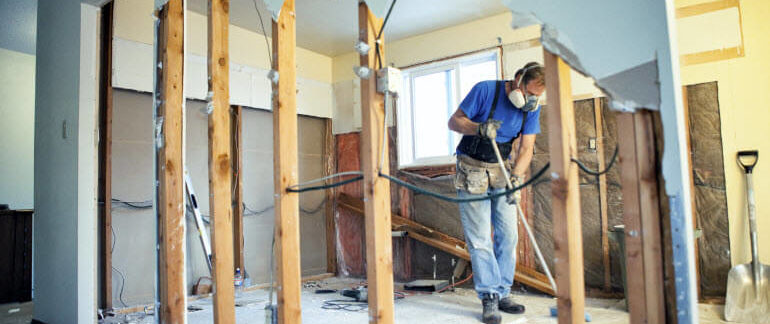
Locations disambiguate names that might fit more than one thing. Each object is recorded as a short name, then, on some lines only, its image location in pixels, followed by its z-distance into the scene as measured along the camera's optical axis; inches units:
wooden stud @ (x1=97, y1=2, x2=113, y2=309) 135.9
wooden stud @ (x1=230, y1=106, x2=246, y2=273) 170.9
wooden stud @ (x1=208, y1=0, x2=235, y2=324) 82.2
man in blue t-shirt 107.0
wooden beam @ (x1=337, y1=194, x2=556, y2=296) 142.6
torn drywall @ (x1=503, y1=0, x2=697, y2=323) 50.3
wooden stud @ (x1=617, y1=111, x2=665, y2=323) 52.1
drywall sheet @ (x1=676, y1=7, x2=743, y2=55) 123.2
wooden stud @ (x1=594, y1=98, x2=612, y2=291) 140.3
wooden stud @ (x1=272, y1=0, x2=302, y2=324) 75.6
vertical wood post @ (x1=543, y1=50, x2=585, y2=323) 53.1
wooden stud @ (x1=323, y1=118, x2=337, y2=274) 202.5
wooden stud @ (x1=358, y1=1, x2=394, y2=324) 66.5
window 173.0
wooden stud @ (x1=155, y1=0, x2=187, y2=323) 85.9
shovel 106.8
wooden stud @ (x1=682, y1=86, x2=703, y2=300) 124.8
